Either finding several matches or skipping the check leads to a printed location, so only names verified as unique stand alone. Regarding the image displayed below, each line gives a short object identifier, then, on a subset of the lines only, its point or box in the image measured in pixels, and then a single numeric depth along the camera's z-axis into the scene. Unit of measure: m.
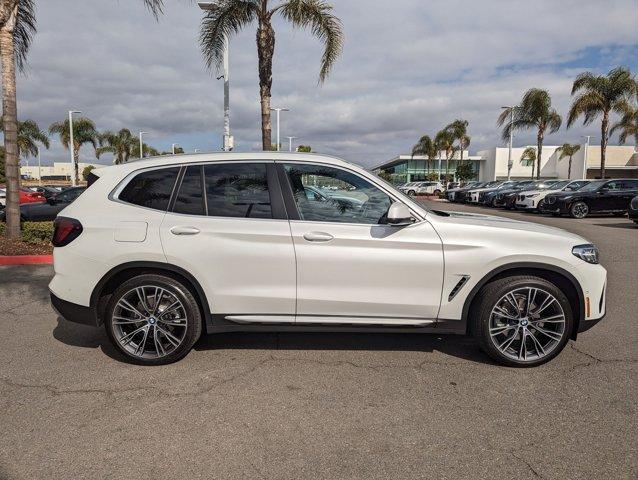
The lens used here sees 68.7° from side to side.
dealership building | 61.66
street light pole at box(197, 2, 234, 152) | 13.83
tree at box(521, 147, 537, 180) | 63.21
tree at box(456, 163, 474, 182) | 59.59
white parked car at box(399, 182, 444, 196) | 47.27
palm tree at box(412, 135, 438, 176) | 58.38
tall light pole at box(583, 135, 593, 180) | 59.25
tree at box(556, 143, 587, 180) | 58.81
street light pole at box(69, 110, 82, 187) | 37.88
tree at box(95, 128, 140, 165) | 56.17
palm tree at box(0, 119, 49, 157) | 40.94
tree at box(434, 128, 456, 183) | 54.34
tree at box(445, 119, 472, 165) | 53.12
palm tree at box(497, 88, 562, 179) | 33.88
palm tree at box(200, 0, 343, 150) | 12.27
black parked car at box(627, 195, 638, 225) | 14.20
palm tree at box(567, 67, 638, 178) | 27.52
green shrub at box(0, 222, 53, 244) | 9.64
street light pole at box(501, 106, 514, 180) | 36.78
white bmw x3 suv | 3.71
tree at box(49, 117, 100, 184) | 44.34
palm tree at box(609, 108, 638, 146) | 29.23
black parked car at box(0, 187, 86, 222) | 12.37
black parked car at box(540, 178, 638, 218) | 18.00
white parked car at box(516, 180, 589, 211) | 21.17
